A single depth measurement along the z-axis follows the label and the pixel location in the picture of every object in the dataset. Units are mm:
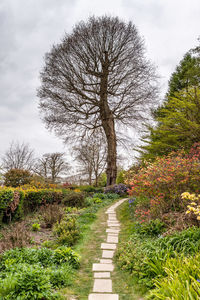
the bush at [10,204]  6179
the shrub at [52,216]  6025
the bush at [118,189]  12531
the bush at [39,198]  8023
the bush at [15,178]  11730
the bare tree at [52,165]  21359
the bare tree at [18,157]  23050
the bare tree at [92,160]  19594
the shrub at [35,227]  5632
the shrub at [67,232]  4695
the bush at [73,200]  8734
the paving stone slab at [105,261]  3924
